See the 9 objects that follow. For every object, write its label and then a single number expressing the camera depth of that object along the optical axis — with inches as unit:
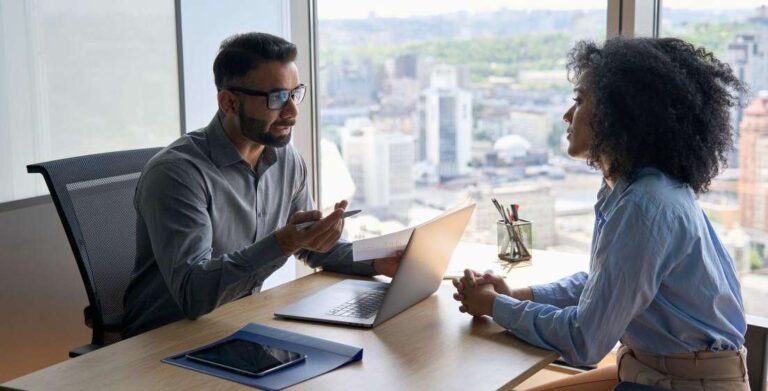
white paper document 75.1
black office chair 86.0
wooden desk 62.7
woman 66.5
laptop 75.7
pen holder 100.7
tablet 64.3
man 78.7
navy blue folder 62.6
